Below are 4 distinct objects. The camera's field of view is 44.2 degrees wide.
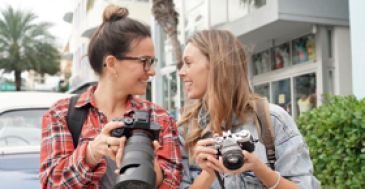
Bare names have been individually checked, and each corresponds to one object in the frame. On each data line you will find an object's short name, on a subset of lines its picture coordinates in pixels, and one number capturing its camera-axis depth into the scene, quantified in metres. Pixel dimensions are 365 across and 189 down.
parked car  3.54
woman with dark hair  1.69
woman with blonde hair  2.01
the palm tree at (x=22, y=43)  29.70
